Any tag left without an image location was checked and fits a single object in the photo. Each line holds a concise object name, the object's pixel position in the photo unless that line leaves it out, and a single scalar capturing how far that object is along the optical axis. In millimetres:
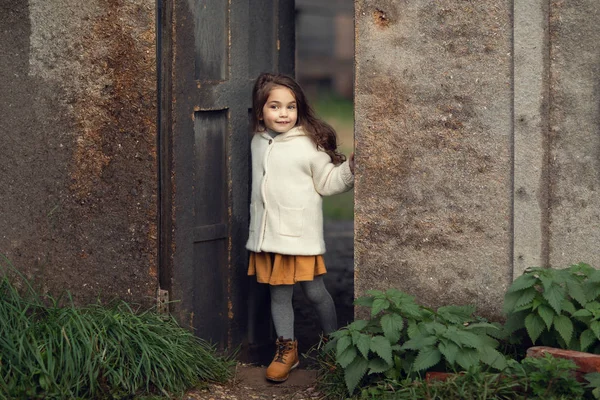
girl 5195
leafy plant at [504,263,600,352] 4383
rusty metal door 5125
